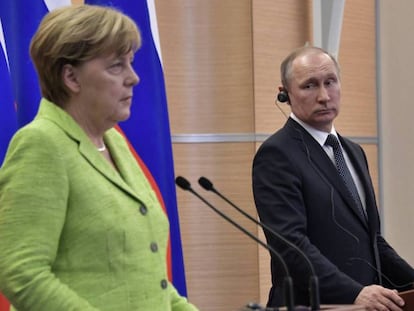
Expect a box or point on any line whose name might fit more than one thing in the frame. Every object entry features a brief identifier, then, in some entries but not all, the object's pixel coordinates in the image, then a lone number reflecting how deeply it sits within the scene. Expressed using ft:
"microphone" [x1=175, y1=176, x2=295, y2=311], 17.95
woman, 18.17
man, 20.49
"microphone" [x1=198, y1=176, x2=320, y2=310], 18.11
